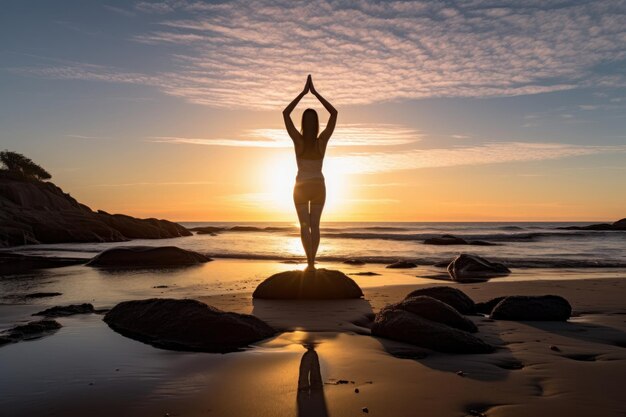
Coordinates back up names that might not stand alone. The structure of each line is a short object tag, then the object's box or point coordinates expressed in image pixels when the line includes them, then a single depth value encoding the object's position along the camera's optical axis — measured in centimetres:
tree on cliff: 5344
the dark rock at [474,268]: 1312
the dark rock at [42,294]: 841
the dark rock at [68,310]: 640
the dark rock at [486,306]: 725
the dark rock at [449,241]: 2999
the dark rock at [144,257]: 1495
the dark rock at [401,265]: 1538
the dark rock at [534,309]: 633
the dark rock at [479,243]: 3047
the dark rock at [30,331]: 490
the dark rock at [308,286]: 823
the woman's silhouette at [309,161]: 841
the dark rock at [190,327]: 476
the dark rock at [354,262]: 1708
